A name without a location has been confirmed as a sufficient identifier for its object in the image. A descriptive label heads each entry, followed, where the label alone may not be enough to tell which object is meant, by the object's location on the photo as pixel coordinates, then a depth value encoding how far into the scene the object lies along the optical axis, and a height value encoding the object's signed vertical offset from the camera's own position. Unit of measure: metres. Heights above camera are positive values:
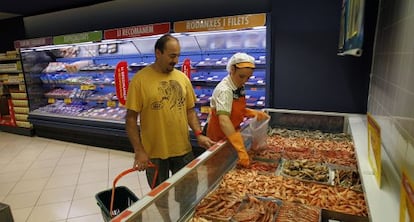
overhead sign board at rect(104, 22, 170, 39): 4.34 +0.41
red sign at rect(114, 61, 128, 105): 4.85 -0.43
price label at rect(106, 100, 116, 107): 5.78 -0.99
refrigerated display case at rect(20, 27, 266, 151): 4.52 -0.45
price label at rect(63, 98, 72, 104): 6.53 -1.03
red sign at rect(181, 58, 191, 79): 4.44 -0.20
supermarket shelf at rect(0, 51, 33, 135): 6.79 -0.95
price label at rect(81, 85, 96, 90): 5.91 -0.66
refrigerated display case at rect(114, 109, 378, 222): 1.40 -0.90
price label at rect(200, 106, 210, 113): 4.63 -0.93
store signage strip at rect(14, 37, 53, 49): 5.76 +0.34
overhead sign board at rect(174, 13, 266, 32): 3.59 +0.43
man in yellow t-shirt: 2.23 -0.50
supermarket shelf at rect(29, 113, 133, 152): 5.35 -1.57
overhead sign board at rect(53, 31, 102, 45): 5.07 +0.37
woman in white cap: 2.15 -0.43
